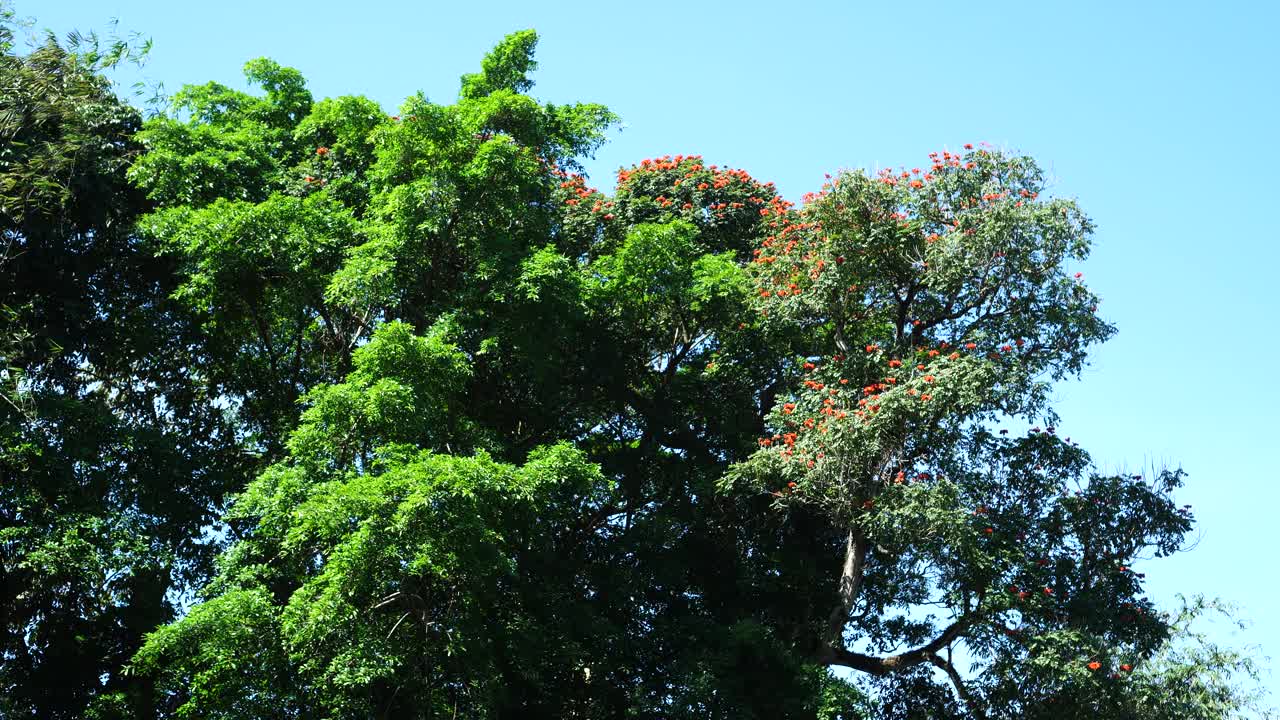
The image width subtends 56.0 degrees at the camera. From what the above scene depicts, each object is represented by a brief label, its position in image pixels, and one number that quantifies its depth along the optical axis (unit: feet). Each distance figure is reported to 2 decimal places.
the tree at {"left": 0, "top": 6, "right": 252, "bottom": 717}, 45.03
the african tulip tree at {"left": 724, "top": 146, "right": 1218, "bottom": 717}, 44.75
